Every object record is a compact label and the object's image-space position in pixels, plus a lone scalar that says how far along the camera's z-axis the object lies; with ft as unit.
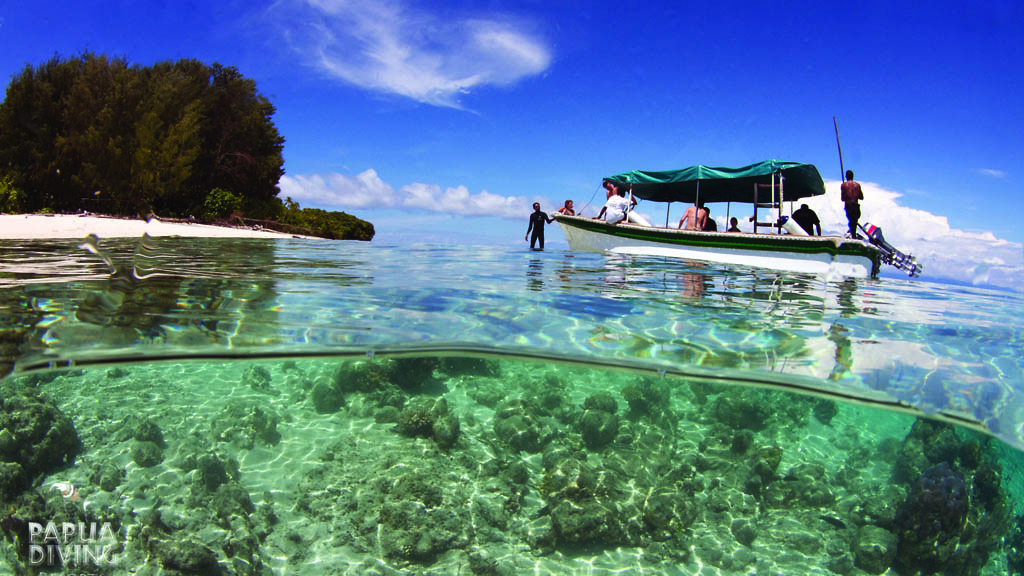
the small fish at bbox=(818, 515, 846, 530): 25.53
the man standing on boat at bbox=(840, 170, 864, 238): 51.47
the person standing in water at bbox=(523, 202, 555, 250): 69.05
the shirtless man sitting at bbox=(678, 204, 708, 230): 61.11
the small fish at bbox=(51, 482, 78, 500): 23.67
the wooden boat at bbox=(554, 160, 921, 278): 50.70
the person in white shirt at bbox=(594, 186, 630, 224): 62.75
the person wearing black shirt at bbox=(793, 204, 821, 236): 55.42
